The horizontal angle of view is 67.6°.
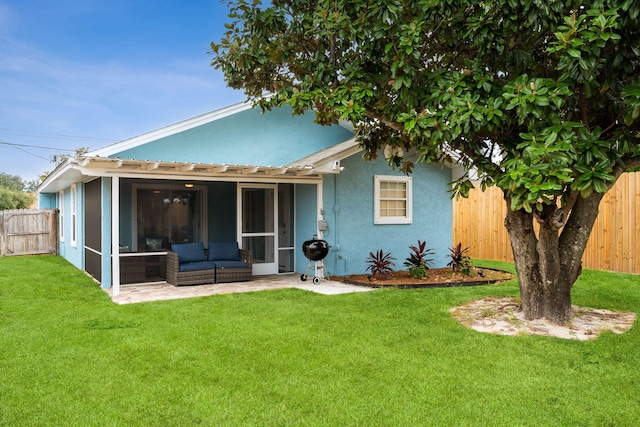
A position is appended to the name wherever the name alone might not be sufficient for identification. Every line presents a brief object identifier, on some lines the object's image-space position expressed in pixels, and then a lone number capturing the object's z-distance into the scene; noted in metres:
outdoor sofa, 10.20
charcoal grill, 10.63
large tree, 4.87
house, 10.81
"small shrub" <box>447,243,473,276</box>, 11.46
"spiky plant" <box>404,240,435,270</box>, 11.51
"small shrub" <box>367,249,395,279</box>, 11.03
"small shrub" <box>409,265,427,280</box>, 11.00
